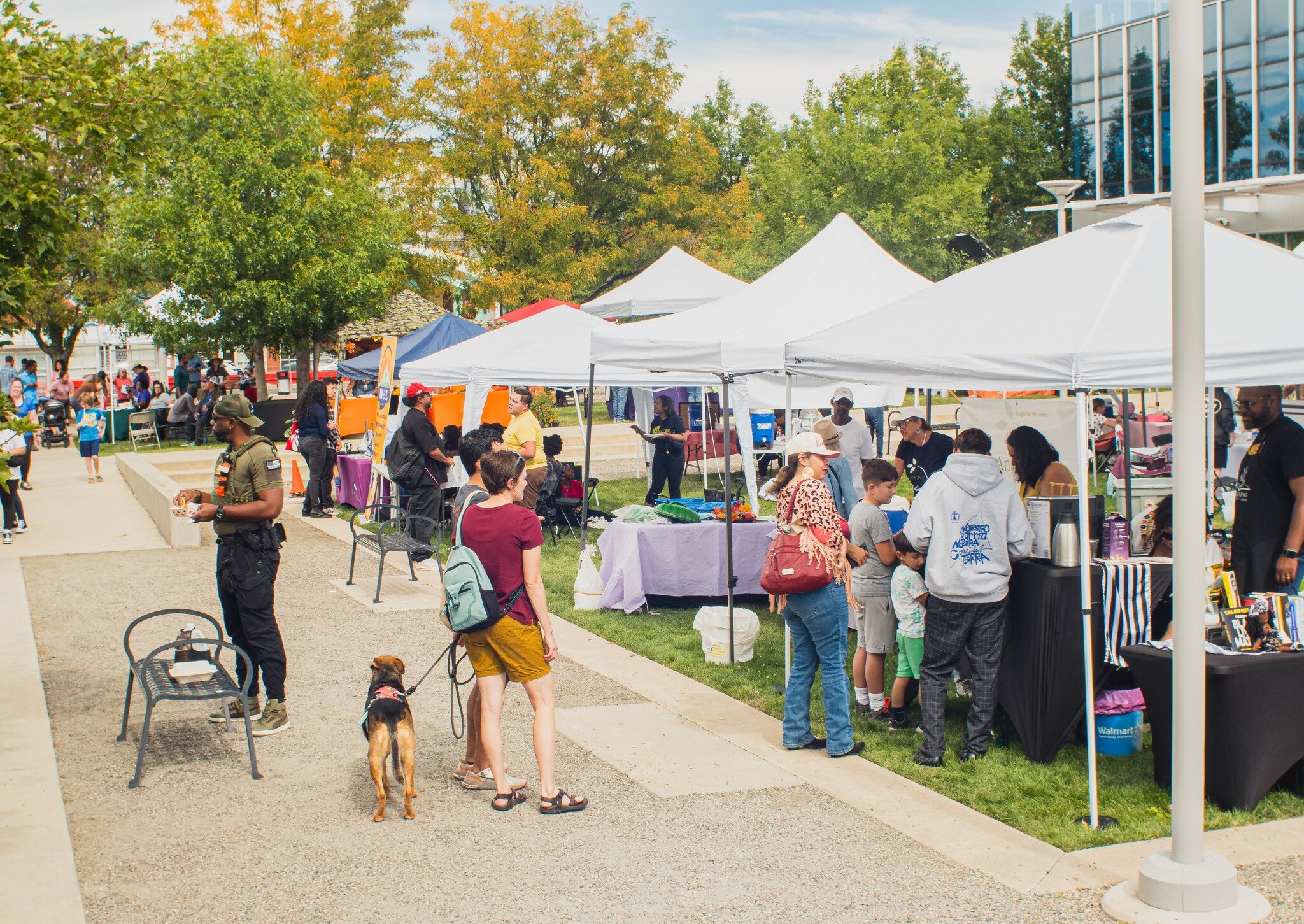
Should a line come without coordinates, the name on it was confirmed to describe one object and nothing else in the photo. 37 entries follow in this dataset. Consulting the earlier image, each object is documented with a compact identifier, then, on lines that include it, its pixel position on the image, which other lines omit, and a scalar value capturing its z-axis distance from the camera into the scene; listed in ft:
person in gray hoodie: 20.12
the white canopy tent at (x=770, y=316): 30.12
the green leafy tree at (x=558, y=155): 115.96
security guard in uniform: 22.13
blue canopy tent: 68.74
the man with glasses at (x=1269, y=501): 20.98
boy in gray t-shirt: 22.75
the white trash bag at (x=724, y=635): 28.40
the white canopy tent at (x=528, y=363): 47.91
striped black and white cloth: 20.08
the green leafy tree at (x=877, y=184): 104.47
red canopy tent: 88.84
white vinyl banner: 31.01
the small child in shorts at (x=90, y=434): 67.56
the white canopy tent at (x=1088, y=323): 18.13
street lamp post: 65.21
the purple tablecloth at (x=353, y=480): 55.11
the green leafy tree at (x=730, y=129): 218.18
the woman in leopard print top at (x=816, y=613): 20.74
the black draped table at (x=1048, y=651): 20.02
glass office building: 117.91
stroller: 92.79
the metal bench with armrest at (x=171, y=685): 20.25
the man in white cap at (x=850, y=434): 42.52
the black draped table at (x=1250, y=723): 17.81
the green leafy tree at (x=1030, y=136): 161.99
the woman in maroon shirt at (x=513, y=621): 18.13
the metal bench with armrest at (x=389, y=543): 35.73
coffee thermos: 20.01
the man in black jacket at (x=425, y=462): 43.62
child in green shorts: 21.81
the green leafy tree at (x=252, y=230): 85.46
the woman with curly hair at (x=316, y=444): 52.08
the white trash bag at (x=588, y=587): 34.60
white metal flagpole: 14.98
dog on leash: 18.40
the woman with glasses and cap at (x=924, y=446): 35.91
